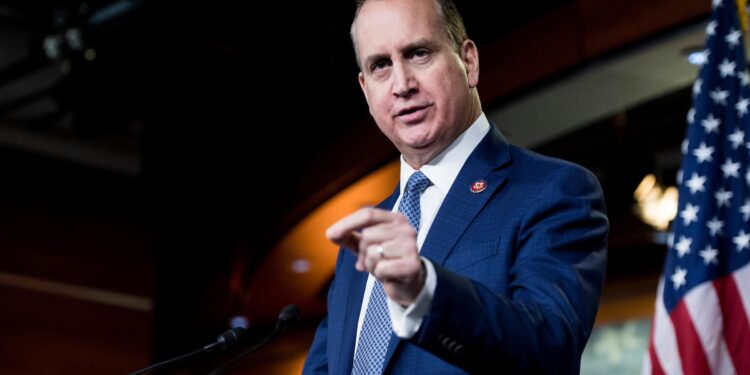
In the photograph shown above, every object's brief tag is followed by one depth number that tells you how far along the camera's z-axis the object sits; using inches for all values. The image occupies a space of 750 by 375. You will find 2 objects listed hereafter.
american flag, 167.0
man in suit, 119.4
